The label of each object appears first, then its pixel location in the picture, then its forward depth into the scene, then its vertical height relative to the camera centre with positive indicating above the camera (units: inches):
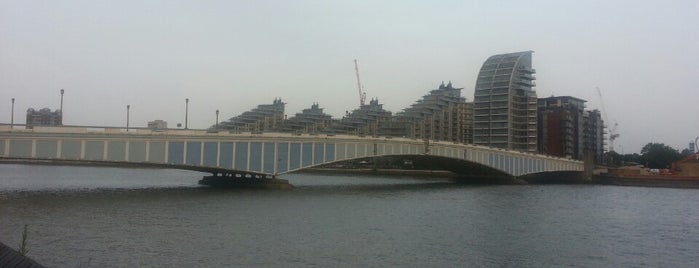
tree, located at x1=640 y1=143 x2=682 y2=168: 7714.6 +173.8
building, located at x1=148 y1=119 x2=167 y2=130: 7369.1 +453.2
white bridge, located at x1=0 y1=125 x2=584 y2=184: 2532.0 +63.3
